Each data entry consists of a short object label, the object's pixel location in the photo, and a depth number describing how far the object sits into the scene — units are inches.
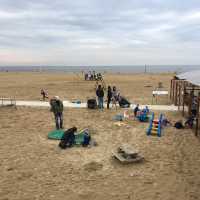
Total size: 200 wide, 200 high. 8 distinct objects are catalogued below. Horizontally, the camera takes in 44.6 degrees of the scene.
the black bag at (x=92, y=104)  534.7
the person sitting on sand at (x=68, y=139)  319.9
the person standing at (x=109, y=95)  529.6
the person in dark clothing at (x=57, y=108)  387.5
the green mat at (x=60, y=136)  333.9
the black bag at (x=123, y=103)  548.7
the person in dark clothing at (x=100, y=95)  526.2
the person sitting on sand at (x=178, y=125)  399.8
